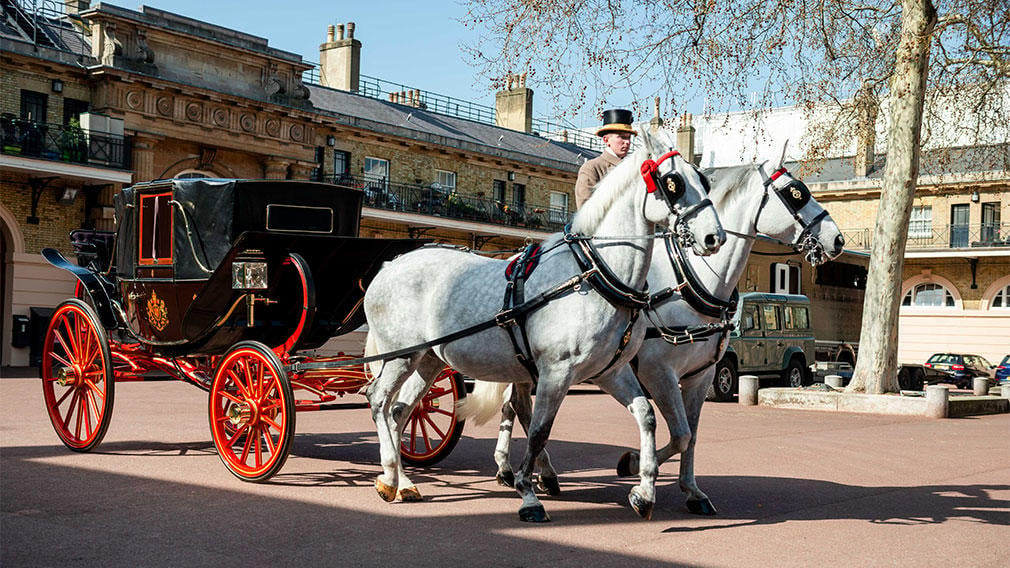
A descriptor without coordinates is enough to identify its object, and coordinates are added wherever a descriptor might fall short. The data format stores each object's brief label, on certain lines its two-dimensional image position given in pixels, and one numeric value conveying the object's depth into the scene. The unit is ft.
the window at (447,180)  130.62
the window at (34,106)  90.17
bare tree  56.34
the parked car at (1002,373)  117.80
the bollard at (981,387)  81.87
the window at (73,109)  93.50
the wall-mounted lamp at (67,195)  91.71
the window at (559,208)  145.28
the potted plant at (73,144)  88.99
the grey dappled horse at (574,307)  21.47
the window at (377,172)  121.60
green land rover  75.20
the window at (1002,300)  150.71
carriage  26.48
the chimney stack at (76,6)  104.78
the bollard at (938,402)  57.57
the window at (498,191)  138.31
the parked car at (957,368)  111.14
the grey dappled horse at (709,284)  23.70
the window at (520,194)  142.00
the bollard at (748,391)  64.64
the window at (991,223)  149.07
